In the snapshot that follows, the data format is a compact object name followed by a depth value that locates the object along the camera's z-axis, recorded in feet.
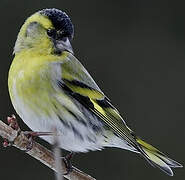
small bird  16.52
